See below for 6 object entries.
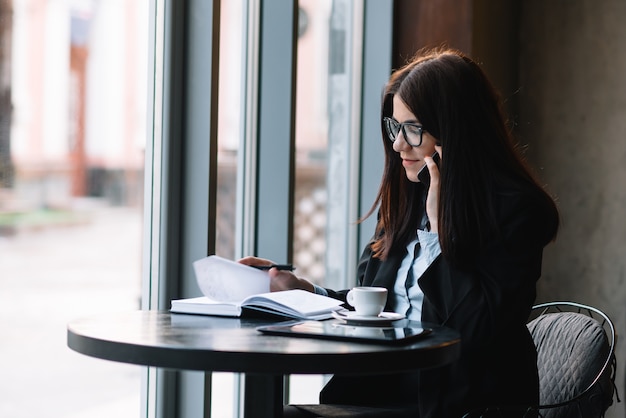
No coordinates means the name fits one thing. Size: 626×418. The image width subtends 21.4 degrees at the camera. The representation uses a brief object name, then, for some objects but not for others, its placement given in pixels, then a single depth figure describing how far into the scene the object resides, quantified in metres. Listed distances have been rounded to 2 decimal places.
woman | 3.32
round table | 2.86
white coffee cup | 3.23
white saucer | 3.20
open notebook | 3.28
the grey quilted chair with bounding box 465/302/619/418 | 3.50
